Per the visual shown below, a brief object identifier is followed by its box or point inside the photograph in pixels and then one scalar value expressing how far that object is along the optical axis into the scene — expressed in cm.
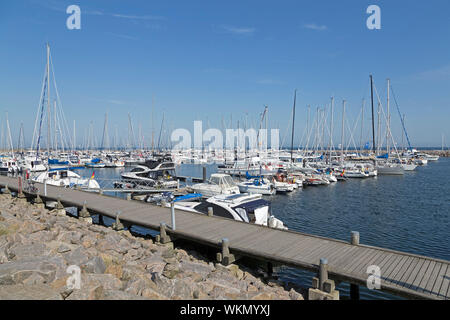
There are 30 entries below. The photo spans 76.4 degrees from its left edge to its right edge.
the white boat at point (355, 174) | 5444
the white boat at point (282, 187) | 3762
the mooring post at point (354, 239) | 1186
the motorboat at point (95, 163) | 7736
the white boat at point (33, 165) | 5812
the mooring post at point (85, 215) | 1880
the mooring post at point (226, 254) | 1170
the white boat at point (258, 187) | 3612
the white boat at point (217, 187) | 3000
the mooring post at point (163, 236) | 1400
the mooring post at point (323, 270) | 938
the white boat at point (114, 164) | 7812
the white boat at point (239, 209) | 1684
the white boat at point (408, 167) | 6594
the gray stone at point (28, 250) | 951
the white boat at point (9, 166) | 5662
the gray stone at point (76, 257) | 930
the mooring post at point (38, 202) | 2353
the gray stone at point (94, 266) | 901
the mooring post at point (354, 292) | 1102
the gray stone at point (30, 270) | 734
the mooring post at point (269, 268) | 1391
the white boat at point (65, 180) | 3195
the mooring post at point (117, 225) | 1640
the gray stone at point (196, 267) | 1097
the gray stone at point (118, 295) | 732
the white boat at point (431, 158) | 10712
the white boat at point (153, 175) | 3303
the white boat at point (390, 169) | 5859
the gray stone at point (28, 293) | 654
